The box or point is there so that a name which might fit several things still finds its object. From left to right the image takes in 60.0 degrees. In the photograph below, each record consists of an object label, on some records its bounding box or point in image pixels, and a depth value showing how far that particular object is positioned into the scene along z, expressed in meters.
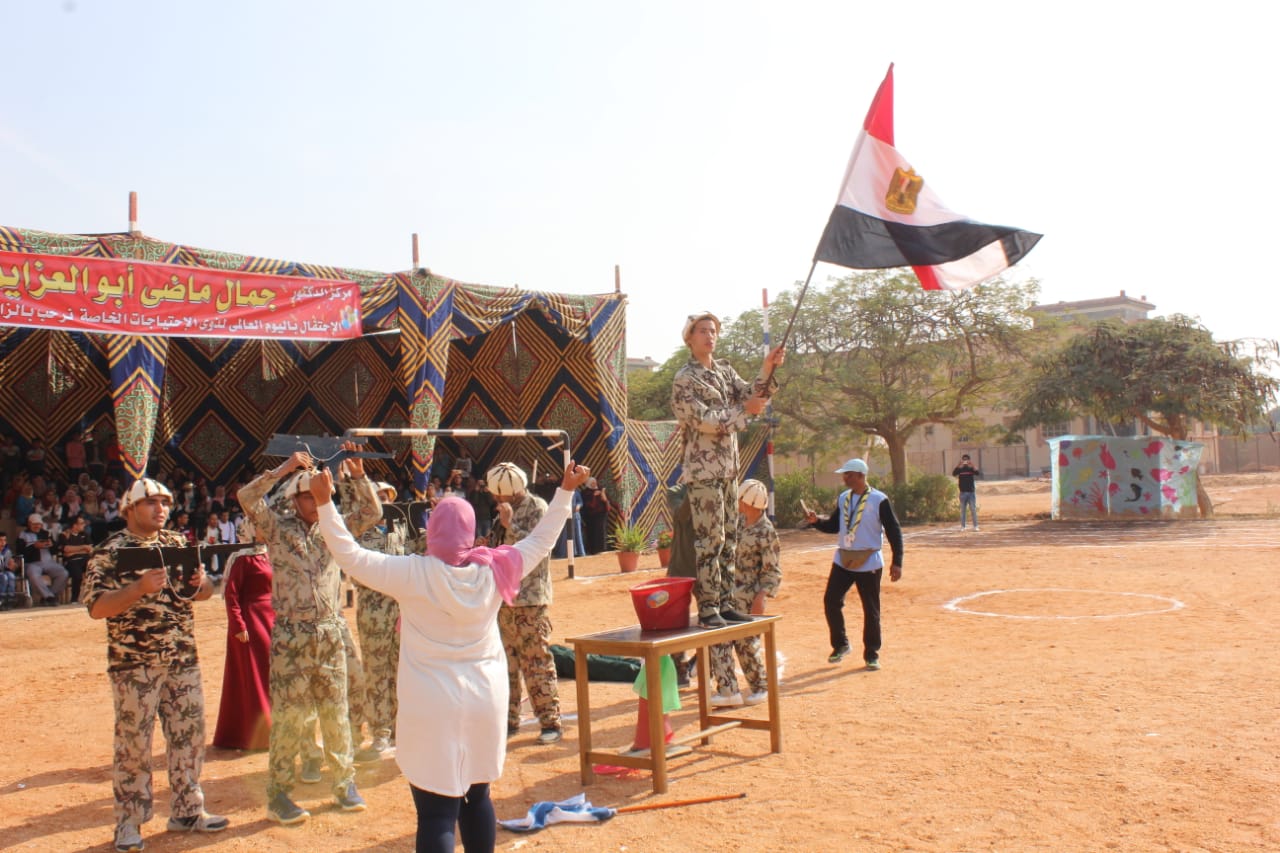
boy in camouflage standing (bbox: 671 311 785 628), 6.59
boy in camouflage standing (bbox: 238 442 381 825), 6.00
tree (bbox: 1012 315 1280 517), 25.62
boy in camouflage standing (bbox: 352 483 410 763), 7.41
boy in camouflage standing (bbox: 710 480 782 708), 8.48
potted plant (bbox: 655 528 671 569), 17.41
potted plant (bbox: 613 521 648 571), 18.75
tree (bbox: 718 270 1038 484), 28.66
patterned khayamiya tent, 18.16
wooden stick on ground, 6.02
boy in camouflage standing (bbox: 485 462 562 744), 7.37
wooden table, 6.23
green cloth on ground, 9.77
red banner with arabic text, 13.61
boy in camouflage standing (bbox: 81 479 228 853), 5.48
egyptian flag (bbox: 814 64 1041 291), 7.41
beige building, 51.91
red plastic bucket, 6.45
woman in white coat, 4.17
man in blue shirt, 9.59
